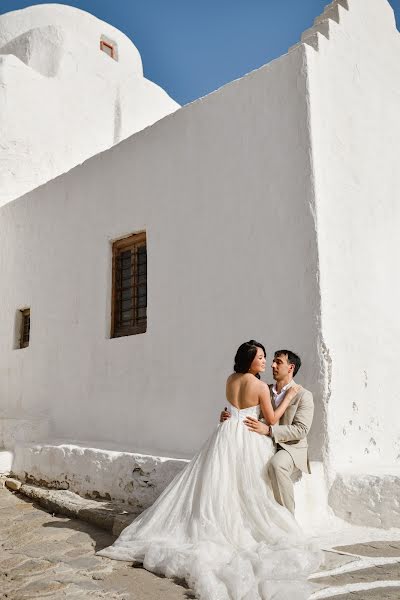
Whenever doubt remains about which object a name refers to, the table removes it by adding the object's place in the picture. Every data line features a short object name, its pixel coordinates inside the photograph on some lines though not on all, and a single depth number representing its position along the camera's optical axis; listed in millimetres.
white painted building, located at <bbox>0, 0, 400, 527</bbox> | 4109
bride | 2633
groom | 3236
